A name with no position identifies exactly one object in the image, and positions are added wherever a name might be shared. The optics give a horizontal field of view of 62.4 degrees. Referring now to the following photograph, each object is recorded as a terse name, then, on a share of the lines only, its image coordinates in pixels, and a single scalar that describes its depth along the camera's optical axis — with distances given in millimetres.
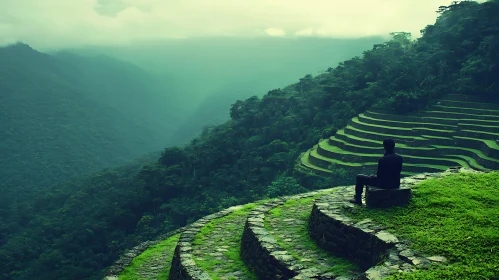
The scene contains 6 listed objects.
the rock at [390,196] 7082
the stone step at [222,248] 7492
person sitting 6980
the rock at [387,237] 5835
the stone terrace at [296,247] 5969
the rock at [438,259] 4977
